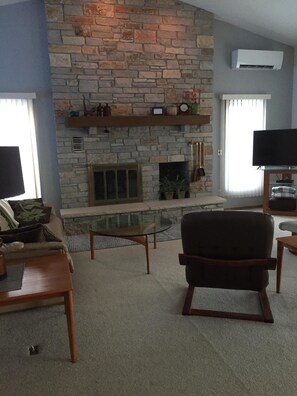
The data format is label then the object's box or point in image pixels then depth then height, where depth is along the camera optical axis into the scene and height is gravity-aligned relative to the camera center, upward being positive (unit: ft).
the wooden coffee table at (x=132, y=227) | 11.39 -2.99
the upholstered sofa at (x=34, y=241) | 8.52 -2.48
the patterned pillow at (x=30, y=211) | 12.30 -2.44
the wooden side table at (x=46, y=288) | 6.54 -2.87
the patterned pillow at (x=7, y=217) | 11.20 -2.37
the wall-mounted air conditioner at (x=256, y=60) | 18.02 +4.53
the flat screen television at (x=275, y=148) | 18.44 -0.35
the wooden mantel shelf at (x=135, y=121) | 15.78 +1.24
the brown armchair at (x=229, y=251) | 7.88 -2.68
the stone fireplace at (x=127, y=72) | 15.69 +3.71
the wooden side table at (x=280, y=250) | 9.45 -3.12
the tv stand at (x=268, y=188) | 18.21 -2.63
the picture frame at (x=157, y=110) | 17.04 +1.78
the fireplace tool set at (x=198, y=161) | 18.40 -0.97
